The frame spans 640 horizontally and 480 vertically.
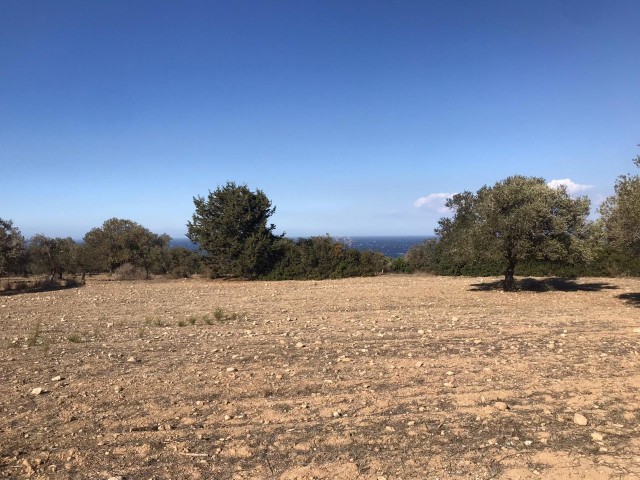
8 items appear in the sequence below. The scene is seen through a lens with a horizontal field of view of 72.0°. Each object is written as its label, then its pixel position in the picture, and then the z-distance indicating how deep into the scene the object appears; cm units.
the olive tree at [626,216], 1317
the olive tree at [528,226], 1755
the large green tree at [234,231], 2942
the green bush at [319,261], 2967
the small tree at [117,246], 3312
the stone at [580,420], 514
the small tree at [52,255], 3225
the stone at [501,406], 554
